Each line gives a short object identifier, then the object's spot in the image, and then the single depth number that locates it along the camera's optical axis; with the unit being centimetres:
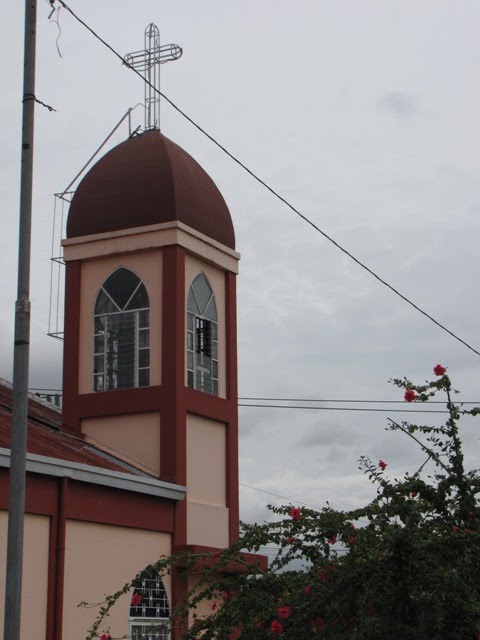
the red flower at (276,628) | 882
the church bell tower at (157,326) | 1811
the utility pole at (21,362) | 827
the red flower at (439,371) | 954
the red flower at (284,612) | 880
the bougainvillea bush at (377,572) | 854
